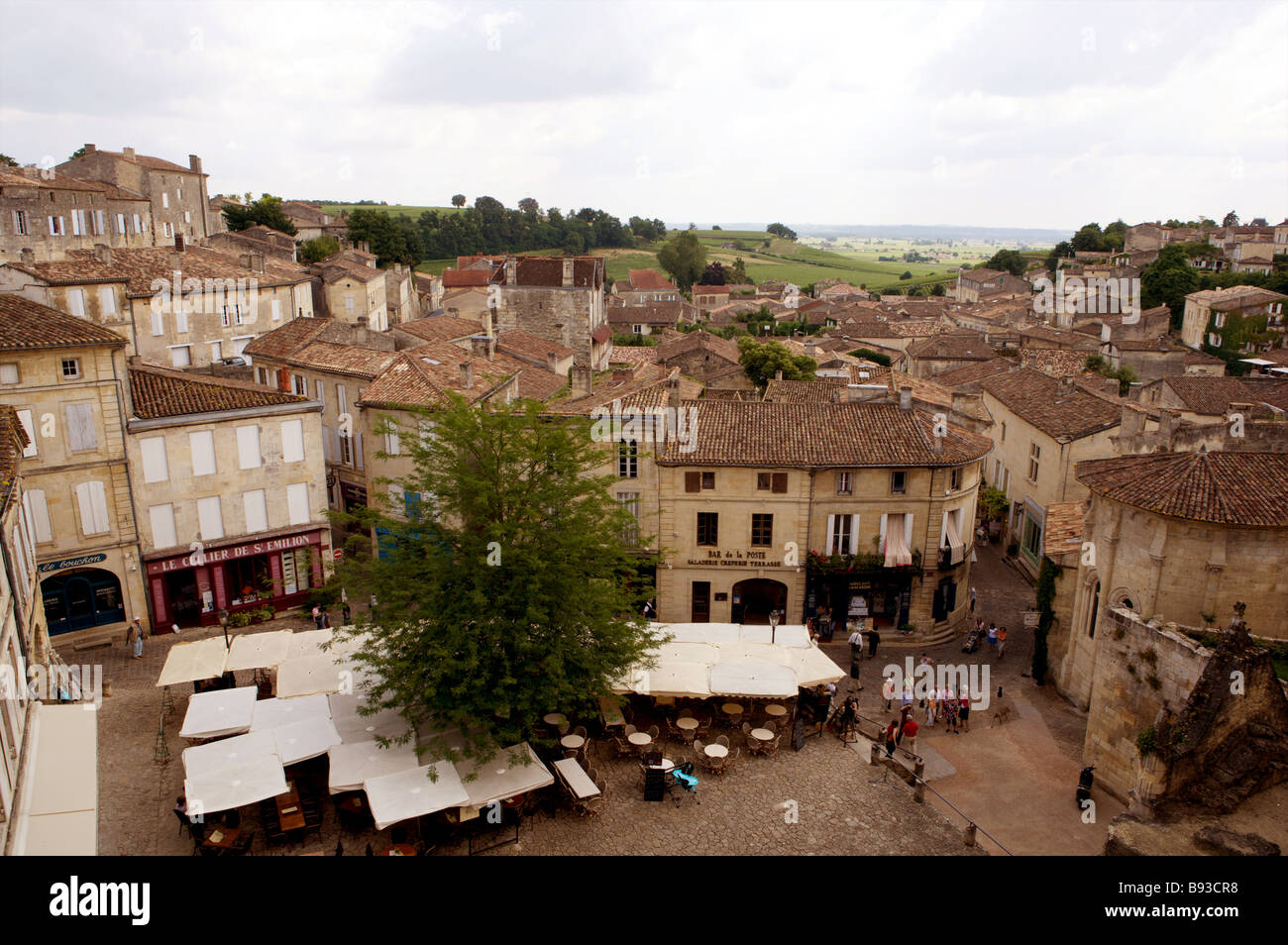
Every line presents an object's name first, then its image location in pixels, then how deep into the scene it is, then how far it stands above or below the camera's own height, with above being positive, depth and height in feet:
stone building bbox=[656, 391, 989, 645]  104.68 -30.06
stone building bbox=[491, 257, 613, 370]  239.91 -12.37
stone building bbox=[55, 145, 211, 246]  248.73 +20.12
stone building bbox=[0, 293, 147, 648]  88.99 -20.73
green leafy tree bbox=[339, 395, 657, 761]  63.77 -24.24
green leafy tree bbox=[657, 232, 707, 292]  520.01 -3.90
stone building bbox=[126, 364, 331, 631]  96.78 -26.04
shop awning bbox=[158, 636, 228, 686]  74.43 -33.46
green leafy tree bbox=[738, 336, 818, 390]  222.28 -26.93
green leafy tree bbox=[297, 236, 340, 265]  272.80 +1.39
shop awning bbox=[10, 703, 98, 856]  49.83 -31.52
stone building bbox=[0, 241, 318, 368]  130.41 -6.64
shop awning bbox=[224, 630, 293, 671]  77.41 -33.81
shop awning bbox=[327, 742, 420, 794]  59.77 -33.82
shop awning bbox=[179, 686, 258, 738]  67.05 -34.09
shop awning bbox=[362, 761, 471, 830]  56.49 -33.88
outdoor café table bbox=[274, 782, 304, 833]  60.70 -36.79
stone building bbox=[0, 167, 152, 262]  191.21 +8.84
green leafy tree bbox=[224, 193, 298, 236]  301.43 +11.90
